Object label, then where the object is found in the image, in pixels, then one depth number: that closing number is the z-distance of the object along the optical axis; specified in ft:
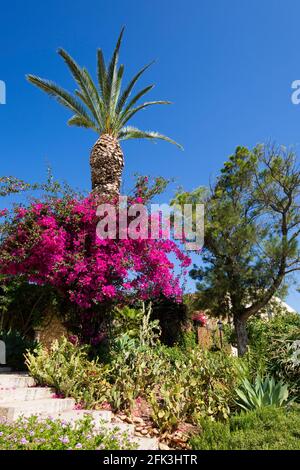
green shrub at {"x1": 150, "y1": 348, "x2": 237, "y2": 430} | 18.06
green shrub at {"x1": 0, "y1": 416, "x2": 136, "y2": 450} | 11.45
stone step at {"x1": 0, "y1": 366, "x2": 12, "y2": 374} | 23.81
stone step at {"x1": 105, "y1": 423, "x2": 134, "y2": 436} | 16.08
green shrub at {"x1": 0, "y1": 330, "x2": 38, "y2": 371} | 25.43
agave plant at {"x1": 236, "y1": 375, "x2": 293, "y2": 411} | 18.17
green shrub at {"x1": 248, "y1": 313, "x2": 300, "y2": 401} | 21.61
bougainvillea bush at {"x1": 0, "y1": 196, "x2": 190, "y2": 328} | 23.39
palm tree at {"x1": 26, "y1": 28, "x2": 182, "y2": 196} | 39.73
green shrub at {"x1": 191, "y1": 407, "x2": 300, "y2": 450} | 13.28
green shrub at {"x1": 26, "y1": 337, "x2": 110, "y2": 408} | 19.33
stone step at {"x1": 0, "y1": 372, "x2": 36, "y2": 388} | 19.70
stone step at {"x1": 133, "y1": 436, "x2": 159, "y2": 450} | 14.06
